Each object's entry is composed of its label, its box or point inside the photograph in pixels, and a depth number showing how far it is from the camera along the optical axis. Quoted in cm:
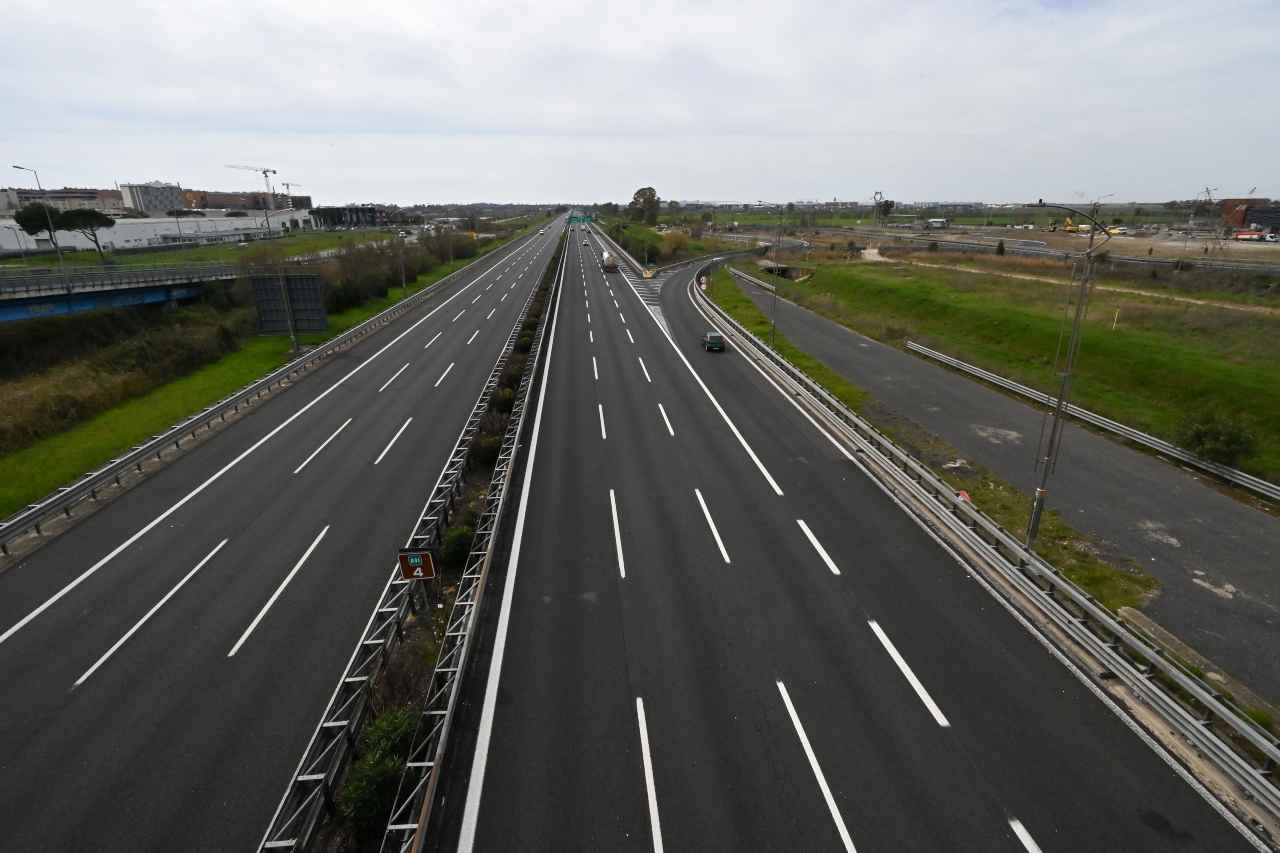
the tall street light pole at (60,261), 4241
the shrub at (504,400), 3093
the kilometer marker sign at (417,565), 1495
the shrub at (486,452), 2556
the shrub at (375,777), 1027
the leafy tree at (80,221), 7081
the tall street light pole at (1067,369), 1346
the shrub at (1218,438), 2400
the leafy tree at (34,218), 6669
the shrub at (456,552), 1852
